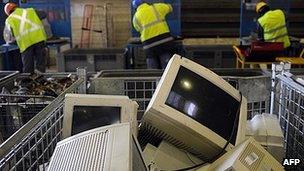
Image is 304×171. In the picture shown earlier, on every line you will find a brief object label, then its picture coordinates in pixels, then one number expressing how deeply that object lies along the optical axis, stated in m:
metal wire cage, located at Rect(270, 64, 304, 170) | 1.68
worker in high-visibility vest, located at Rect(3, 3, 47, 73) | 5.01
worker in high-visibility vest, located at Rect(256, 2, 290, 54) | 5.23
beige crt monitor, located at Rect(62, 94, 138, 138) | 1.43
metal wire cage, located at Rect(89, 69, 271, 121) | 2.08
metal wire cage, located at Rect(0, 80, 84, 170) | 1.03
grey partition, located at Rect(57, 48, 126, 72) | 5.40
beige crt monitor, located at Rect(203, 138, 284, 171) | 1.21
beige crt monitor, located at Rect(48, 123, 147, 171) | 0.94
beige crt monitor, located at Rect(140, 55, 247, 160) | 1.40
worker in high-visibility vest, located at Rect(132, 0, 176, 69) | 4.72
